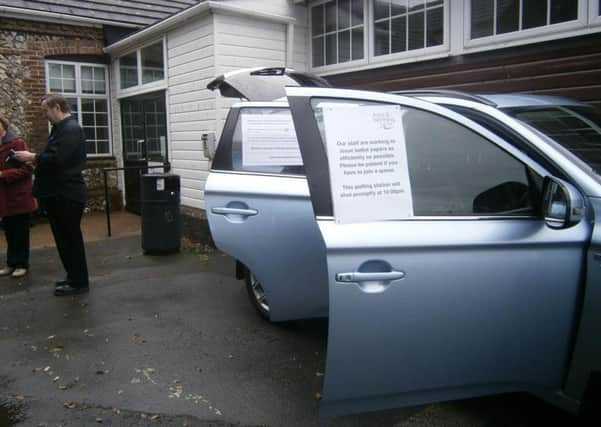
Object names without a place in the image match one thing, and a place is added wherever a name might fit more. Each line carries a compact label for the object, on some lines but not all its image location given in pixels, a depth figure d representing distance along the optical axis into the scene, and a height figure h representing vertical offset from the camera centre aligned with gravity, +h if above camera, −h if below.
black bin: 7.06 -0.69
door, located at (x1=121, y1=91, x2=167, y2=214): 9.33 +0.43
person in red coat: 5.79 -0.35
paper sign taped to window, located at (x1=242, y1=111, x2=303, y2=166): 4.12 +0.13
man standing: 5.02 -0.15
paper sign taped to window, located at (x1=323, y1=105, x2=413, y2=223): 2.43 -0.04
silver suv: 2.41 -0.44
